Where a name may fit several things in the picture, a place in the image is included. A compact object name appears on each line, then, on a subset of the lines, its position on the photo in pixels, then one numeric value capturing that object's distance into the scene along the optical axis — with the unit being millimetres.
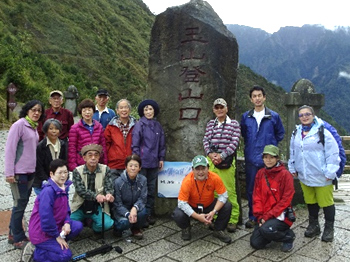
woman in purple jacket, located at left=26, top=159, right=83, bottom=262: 3760
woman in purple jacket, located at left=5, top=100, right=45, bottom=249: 4094
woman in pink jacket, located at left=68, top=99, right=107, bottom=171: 4719
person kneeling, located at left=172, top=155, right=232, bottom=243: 4477
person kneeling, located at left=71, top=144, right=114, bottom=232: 4426
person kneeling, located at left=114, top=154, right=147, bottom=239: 4539
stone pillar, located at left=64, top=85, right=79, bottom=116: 15787
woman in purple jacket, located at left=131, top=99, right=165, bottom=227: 5008
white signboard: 5441
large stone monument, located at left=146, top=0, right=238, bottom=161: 5426
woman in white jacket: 4344
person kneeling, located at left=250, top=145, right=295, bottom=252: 4266
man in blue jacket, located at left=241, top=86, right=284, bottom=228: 4883
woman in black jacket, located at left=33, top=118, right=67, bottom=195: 4359
